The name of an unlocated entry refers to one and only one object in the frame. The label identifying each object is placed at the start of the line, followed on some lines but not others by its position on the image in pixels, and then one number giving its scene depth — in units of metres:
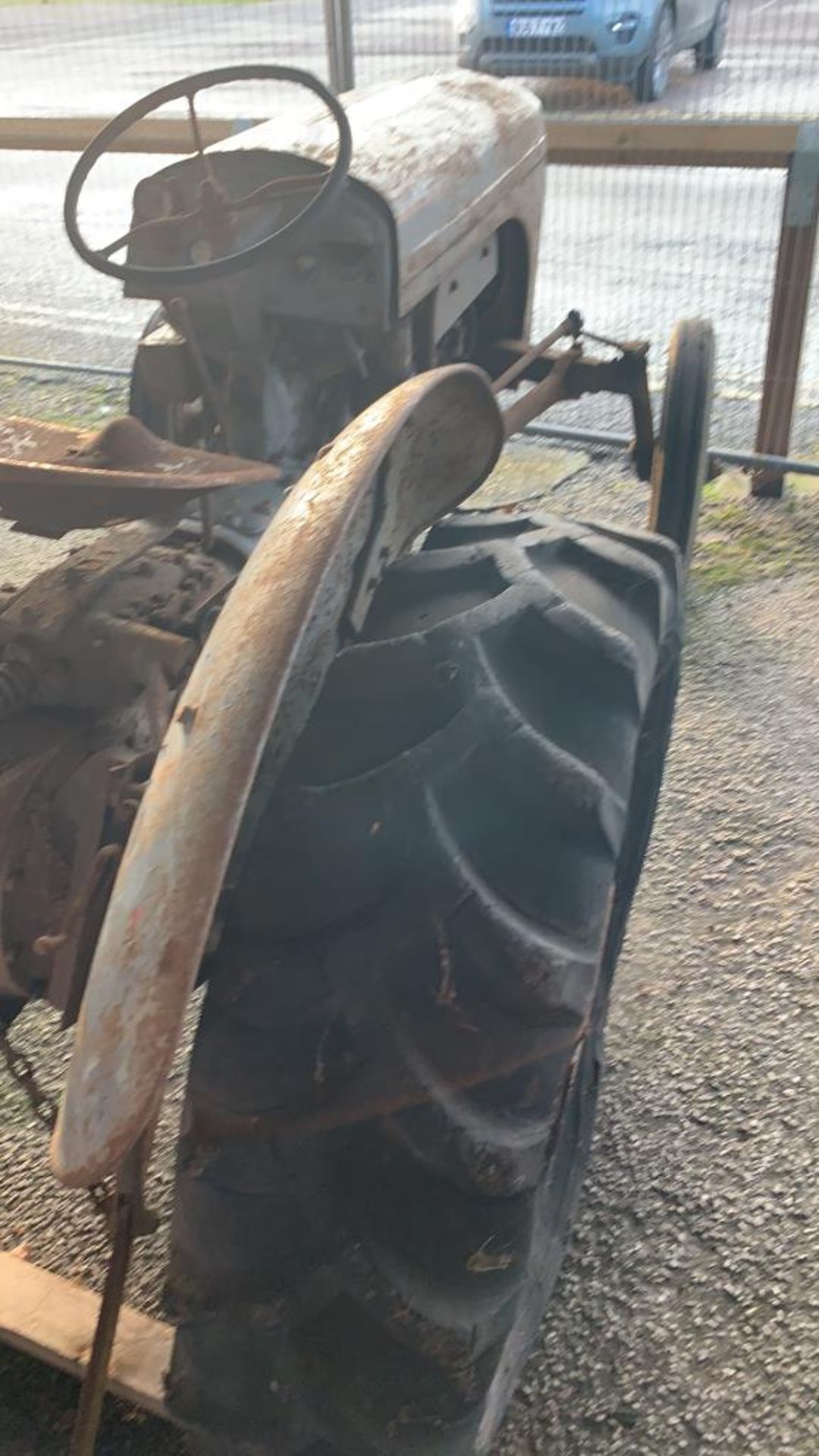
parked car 5.09
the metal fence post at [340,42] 4.06
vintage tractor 0.96
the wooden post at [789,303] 3.58
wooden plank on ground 1.44
